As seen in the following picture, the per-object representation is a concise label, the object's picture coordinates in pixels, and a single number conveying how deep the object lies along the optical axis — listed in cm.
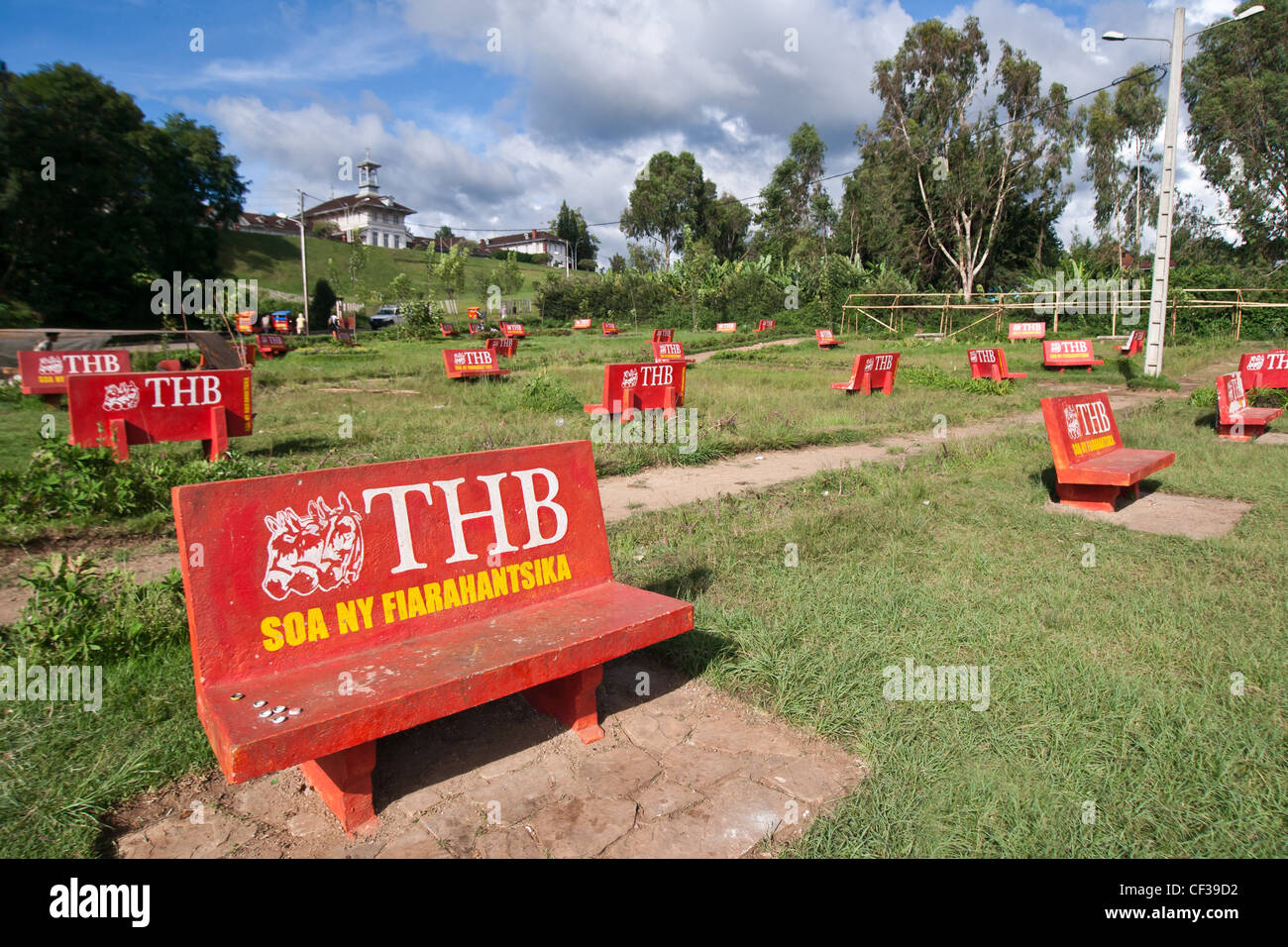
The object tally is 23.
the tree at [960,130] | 4062
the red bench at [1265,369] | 1220
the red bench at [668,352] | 2064
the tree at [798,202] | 6147
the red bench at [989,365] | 1716
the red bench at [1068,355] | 2044
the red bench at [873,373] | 1520
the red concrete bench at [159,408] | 806
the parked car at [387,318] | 4897
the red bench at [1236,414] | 1009
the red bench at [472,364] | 1869
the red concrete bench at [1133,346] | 2216
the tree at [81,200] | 3797
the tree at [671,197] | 6999
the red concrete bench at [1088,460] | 688
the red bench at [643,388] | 1169
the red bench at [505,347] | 2560
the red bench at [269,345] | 2937
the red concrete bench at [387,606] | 276
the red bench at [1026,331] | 2911
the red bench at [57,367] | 1477
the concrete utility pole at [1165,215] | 1642
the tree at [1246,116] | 3981
